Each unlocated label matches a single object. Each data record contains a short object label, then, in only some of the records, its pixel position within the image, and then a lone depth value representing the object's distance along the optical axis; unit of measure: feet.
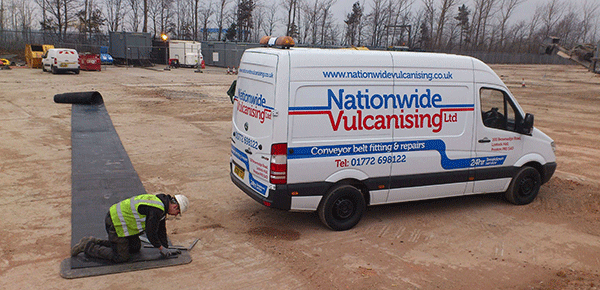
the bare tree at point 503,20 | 271.28
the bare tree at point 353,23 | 239.30
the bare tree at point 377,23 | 232.73
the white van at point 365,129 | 20.06
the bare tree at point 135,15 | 220.27
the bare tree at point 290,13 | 221.46
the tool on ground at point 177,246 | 19.52
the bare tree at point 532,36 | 282.97
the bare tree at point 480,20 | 265.95
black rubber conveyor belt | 17.94
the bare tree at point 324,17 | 233.14
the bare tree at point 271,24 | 236.22
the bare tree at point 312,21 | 232.53
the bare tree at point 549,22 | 286.66
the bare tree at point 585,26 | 292.40
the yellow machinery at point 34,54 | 110.32
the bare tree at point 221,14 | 233.96
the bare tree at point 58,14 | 181.78
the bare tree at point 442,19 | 230.31
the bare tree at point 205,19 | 233.14
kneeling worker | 17.35
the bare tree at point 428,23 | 233.14
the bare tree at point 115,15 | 219.82
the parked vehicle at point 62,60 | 96.17
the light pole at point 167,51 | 141.79
